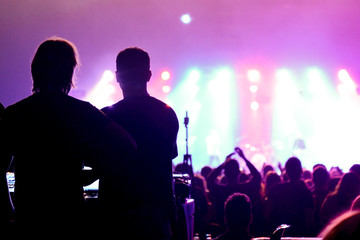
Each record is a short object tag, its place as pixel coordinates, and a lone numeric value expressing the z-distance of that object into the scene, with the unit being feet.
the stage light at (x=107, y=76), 45.91
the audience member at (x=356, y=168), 18.80
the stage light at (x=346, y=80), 55.42
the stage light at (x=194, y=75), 58.99
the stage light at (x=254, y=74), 58.49
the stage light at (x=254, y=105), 83.23
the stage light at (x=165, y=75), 56.55
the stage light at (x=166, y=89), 60.72
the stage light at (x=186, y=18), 41.30
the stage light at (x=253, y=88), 71.99
